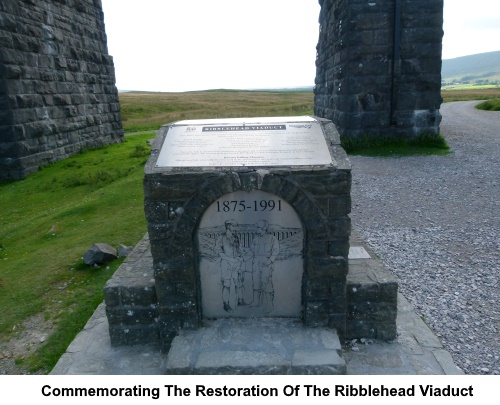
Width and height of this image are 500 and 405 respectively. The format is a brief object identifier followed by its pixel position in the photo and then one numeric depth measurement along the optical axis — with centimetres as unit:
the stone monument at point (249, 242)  358
